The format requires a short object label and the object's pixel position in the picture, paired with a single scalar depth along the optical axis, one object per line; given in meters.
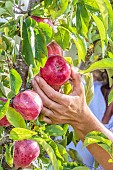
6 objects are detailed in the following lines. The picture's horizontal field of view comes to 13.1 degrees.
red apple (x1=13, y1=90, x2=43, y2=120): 1.10
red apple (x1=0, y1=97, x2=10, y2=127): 1.12
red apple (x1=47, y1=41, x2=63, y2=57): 1.19
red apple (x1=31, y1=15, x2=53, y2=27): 1.13
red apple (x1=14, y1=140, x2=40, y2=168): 1.12
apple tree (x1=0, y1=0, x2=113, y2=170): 1.08
